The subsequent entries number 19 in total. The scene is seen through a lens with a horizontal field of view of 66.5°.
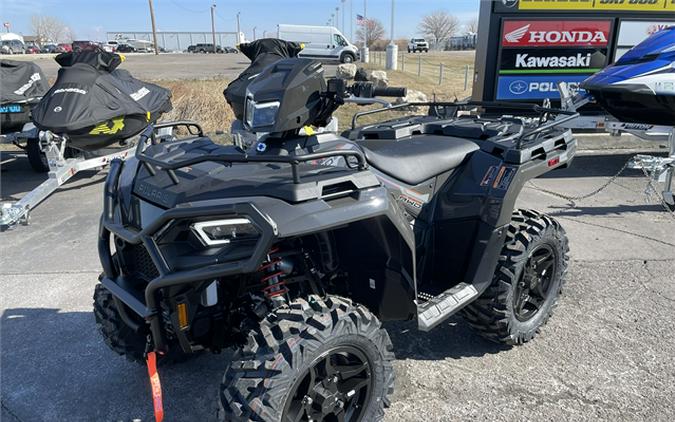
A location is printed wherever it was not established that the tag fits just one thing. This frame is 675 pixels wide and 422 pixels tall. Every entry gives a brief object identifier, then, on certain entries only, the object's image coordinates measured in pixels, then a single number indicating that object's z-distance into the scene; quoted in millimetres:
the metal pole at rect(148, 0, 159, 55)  54306
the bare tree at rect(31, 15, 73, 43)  95938
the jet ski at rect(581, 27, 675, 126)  5789
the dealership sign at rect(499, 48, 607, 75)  8492
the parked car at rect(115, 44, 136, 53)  68725
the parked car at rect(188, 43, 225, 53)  70300
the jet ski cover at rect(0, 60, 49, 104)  7516
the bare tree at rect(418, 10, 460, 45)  84812
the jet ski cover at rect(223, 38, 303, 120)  6988
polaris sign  8641
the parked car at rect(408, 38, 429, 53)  60125
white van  34781
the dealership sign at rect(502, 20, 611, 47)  8328
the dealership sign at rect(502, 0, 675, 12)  8227
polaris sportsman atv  1994
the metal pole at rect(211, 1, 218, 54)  66688
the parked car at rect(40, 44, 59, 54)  69262
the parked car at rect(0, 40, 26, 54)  60281
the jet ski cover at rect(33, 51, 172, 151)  6117
